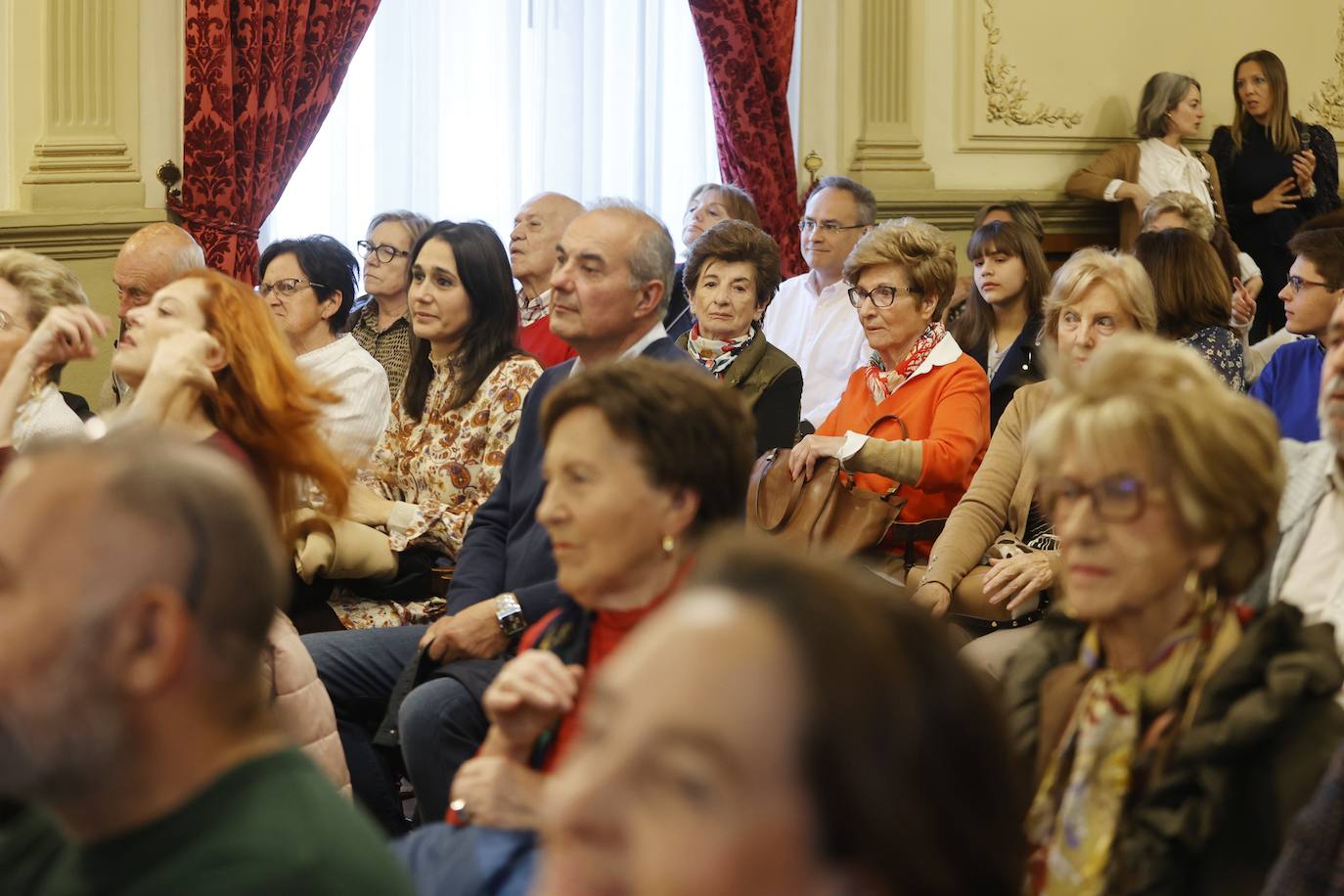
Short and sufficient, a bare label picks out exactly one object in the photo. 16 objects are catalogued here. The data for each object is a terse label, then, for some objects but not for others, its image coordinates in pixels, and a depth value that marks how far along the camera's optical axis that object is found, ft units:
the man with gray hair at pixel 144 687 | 4.15
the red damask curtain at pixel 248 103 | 19.44
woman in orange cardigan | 11.93
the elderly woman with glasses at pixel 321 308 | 13.98
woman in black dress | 24.38
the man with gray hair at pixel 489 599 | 9.39
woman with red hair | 9.39
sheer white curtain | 21.62
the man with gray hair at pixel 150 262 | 15.06
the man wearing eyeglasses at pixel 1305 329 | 12.41
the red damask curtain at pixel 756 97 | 22.74
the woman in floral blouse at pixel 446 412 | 11.49
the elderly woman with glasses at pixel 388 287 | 17.01
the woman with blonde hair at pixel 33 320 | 11.67
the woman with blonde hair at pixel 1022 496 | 10.73
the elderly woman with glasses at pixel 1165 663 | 5.37
